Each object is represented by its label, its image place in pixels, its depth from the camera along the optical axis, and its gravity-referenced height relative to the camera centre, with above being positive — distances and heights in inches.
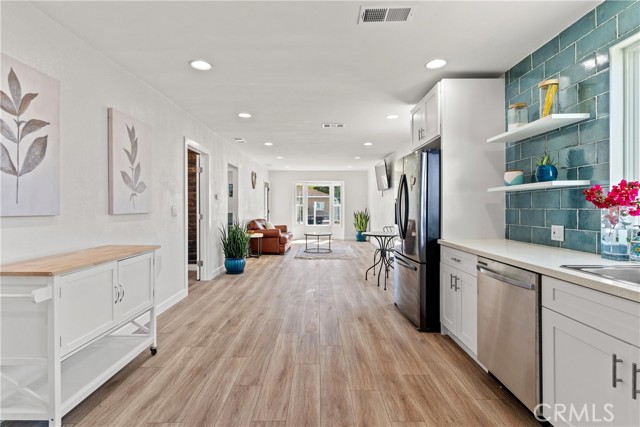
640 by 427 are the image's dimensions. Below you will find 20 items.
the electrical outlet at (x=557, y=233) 90.6 -6.4
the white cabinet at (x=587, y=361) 47.3 -25.0
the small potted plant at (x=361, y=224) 416.8 -17.6
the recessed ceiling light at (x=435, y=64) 108.0 +50.1
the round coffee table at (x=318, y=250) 327.3 -41.1
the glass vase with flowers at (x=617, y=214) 66.8 -0.8
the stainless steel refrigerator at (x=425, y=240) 117.9 -10.9
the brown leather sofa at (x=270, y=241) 308.0 -29.1
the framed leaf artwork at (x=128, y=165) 105.4 +16.4
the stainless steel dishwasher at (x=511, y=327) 66.6 -27.1
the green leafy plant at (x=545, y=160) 89.6 +14.4
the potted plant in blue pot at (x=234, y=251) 219.5 -27.6
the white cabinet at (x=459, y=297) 93.5 -27.5
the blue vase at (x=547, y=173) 86.6 +10.2
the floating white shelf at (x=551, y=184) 78.5 +6.6
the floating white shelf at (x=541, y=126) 80.4 +23.2
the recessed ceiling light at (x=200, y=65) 107.4 +49.8
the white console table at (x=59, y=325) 61.6 -24.0
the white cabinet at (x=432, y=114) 120.0 +37.7
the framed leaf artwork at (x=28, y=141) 69.4 +16.2
